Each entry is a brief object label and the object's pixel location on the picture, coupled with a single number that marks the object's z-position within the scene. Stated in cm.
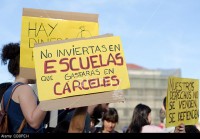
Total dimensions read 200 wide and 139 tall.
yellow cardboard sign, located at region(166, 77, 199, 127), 398
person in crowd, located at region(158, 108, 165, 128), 559
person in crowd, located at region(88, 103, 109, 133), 343
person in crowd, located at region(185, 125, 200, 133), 450
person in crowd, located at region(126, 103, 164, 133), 518
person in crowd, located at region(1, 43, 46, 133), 299
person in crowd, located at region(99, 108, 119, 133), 537
